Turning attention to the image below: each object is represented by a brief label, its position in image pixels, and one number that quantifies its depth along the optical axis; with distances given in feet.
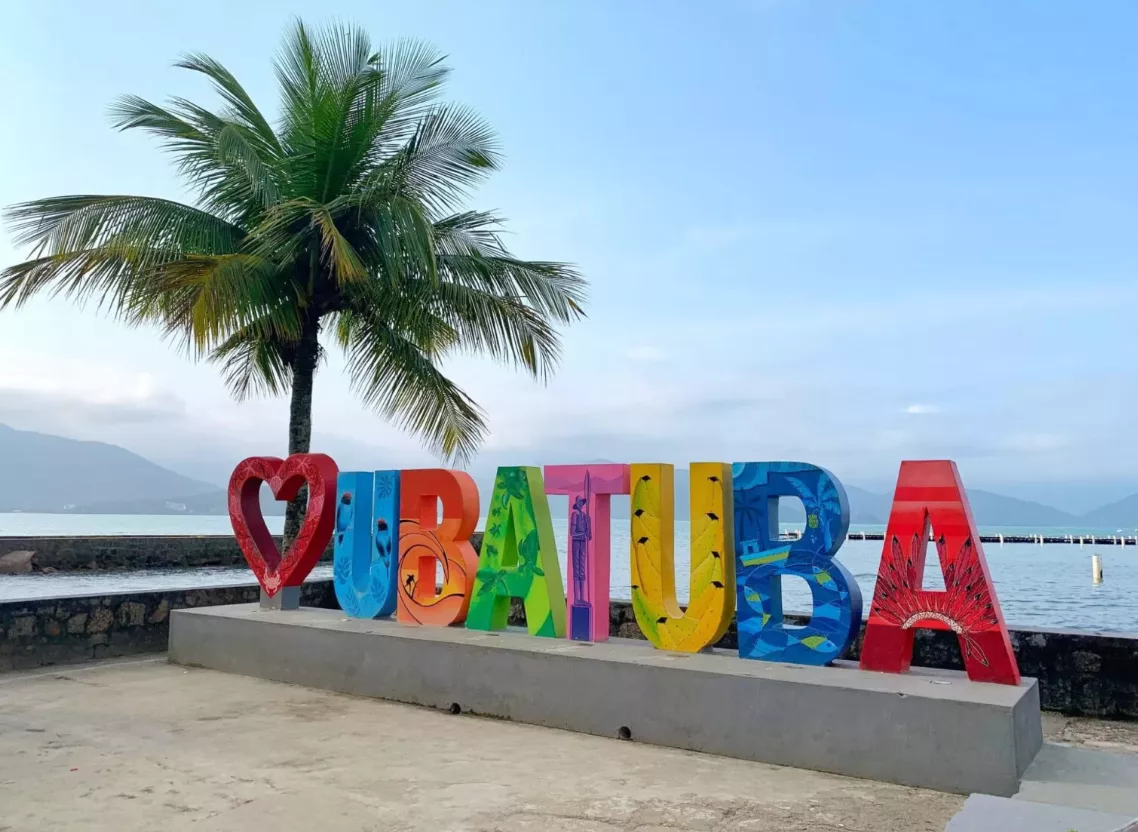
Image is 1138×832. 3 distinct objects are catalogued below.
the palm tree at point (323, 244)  35.24
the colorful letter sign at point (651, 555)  18.81
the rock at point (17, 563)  58.29
